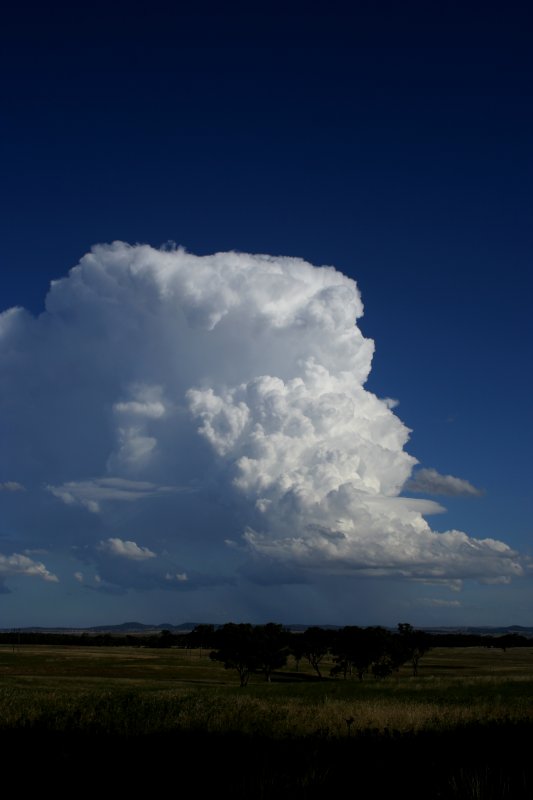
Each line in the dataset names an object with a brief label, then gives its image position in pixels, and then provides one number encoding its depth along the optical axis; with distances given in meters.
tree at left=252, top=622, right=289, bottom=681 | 97.88
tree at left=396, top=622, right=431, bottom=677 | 114.64
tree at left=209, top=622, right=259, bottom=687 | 96.31
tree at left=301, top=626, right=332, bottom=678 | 115.56
